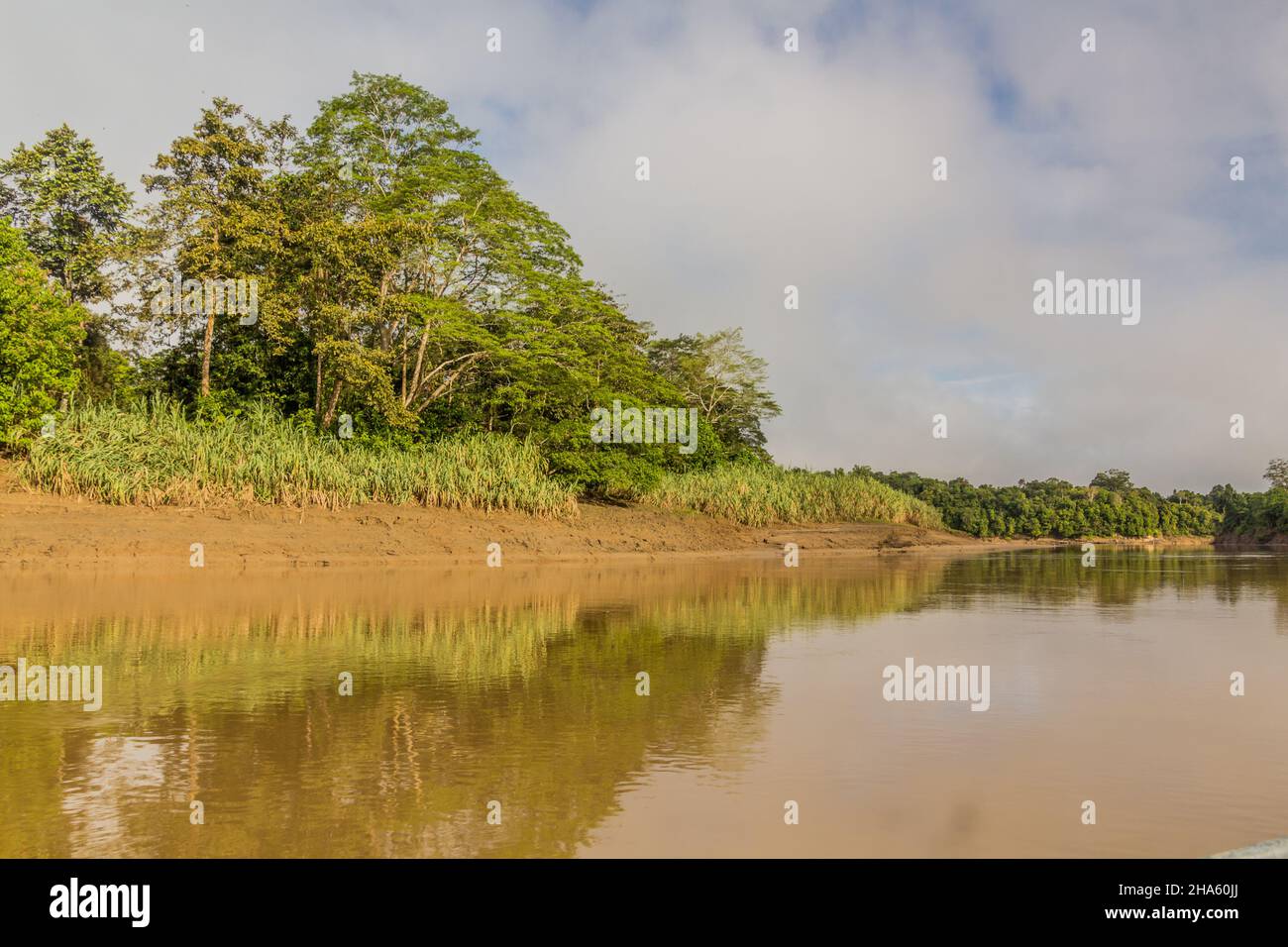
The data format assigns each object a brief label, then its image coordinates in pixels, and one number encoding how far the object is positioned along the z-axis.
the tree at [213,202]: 28.72
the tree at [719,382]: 53.16
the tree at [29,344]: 24.08
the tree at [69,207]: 38.16
